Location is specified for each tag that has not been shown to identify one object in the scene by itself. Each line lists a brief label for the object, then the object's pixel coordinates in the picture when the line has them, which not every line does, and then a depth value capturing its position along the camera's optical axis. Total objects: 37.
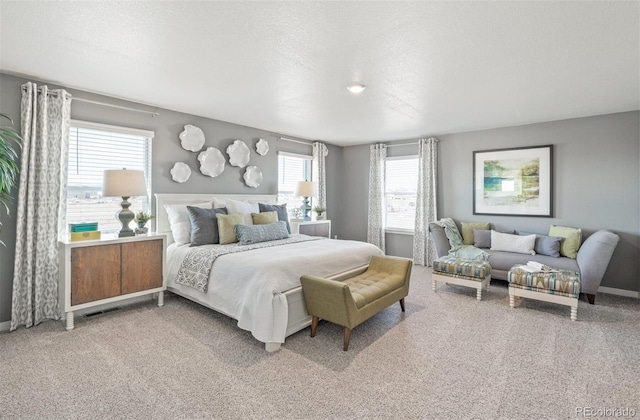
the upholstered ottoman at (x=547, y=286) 3.29
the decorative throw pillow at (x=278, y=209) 4.72
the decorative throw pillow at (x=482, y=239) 4.94
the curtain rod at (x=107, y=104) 3.32
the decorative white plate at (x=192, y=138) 4.34
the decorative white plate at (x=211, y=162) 4.55
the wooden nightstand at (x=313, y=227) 5.38
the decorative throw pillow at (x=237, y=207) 4.30
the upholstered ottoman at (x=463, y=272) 3.96
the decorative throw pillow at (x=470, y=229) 5.14
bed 2.65
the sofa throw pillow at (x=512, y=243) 4.52
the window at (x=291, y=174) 5.86
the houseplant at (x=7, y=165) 2.47
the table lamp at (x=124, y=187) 3.30
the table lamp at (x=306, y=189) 5.61
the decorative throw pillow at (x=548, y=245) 4.35
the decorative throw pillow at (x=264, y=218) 4.28
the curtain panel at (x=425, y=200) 5.78
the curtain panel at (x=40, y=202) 3.02
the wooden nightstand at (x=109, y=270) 3.02
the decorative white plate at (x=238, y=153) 4.89
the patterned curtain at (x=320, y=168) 6.34
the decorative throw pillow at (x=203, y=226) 3.74
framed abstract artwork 4.83
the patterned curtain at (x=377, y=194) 6.46
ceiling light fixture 3.21
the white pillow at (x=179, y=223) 3.88
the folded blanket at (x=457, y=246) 4.58
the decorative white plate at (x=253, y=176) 5.14
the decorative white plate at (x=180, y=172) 4.25
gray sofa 3.66
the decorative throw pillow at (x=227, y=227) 3.81
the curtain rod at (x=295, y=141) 5.78
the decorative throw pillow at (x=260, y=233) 3.80
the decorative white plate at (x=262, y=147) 5.29
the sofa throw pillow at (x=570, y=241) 4.29
